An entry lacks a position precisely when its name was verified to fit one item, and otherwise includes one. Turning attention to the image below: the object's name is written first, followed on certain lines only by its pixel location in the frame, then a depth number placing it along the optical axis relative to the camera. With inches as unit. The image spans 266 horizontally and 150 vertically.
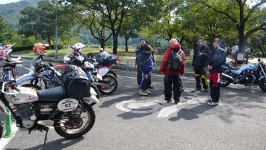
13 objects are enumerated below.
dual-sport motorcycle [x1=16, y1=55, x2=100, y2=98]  246.3
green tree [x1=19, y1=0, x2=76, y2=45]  1594.1
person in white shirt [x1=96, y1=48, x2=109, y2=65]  288.4
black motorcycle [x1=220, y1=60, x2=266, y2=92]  319.0
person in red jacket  237.6
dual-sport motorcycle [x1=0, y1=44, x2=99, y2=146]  138.4
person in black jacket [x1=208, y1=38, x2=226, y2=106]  236.8
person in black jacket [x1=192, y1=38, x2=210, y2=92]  301.9
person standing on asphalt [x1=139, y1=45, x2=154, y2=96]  280.5
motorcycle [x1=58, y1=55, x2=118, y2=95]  259.4
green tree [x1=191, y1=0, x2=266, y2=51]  666.8
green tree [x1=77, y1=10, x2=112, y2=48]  935.7
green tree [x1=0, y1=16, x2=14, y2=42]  1963.2
